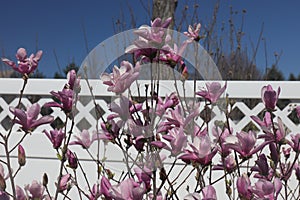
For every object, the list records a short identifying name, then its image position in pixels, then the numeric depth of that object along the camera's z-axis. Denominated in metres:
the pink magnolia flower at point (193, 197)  0.71
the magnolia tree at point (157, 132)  0.81
